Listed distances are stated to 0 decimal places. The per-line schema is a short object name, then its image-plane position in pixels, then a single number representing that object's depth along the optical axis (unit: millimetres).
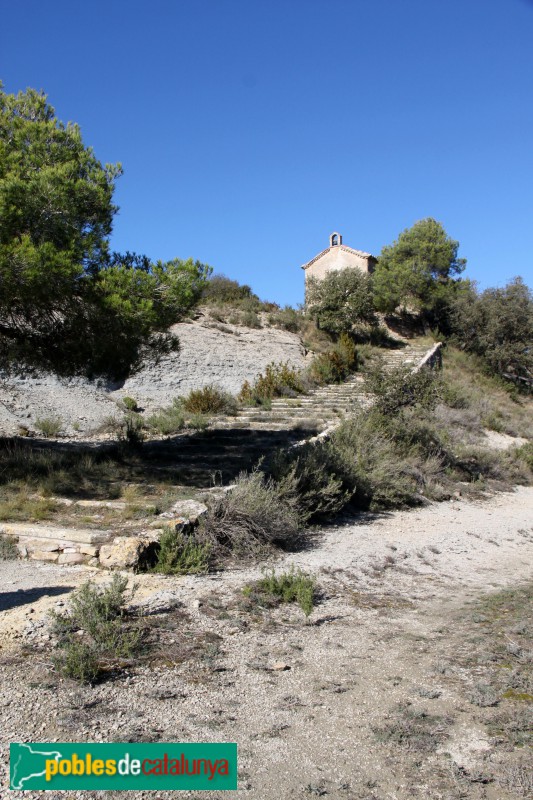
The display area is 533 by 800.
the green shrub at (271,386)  19439
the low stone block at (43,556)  6961
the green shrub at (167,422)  16203
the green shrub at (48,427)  15422
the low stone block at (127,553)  6684
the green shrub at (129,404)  18375
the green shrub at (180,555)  6777
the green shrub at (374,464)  11438
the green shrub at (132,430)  13516
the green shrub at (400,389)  15414
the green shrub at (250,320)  26703
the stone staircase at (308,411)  16375
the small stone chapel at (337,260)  33594
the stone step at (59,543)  6922
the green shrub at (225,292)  29047
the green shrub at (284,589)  6069
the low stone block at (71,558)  6895
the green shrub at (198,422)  16047
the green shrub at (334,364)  22375
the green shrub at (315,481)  9609
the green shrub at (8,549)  6969
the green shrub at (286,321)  27672
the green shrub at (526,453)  16712
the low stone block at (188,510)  7961
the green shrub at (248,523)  7727
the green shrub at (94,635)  4234
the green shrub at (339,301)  27828
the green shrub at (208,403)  17969
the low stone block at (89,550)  6886
